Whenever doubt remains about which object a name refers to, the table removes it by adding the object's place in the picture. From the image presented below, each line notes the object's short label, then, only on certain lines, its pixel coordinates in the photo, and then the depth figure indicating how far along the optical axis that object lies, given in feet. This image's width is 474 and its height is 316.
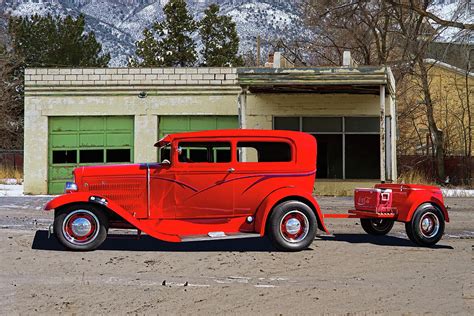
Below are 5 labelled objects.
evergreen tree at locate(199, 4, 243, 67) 169.37
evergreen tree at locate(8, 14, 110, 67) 156.35
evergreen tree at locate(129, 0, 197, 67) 168.96
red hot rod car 29.17
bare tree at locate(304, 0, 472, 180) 110.63
